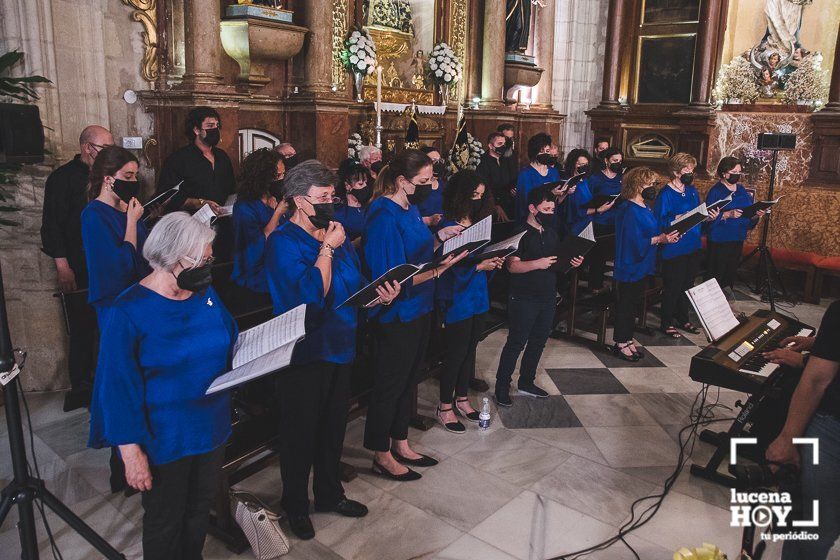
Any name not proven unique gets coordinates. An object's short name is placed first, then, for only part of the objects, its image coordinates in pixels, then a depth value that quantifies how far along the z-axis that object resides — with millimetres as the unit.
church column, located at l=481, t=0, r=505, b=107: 10375
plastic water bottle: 4809
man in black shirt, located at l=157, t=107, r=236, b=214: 5750
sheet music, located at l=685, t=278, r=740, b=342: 4059
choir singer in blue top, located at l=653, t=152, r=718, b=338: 6777
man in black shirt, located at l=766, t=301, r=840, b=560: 2502
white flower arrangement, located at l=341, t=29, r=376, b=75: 8383
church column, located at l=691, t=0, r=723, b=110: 10945
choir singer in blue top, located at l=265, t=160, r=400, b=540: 3238
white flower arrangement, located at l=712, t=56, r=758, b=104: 10994
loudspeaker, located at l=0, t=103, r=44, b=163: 3289
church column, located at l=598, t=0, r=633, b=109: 11938
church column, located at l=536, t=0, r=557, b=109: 11125
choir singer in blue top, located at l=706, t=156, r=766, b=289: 7504
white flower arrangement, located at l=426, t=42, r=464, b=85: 9891
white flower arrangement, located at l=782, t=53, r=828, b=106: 10344
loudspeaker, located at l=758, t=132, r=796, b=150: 8297
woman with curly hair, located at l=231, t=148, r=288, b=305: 4801
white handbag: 3320
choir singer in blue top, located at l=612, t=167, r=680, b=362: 6121
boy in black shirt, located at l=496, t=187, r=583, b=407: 4930
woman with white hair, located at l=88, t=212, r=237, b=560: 2475
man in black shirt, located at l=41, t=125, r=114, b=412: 4844
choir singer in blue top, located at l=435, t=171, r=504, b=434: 4586
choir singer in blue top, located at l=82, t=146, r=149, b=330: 3746
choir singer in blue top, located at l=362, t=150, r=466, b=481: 3848
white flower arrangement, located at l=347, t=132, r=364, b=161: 8062
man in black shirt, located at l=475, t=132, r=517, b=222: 8102
